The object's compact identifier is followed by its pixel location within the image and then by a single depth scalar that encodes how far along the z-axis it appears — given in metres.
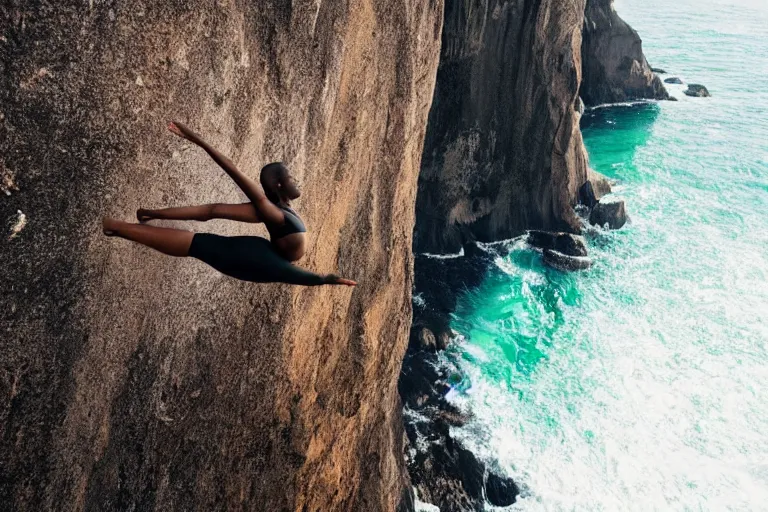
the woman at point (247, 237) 6.64
